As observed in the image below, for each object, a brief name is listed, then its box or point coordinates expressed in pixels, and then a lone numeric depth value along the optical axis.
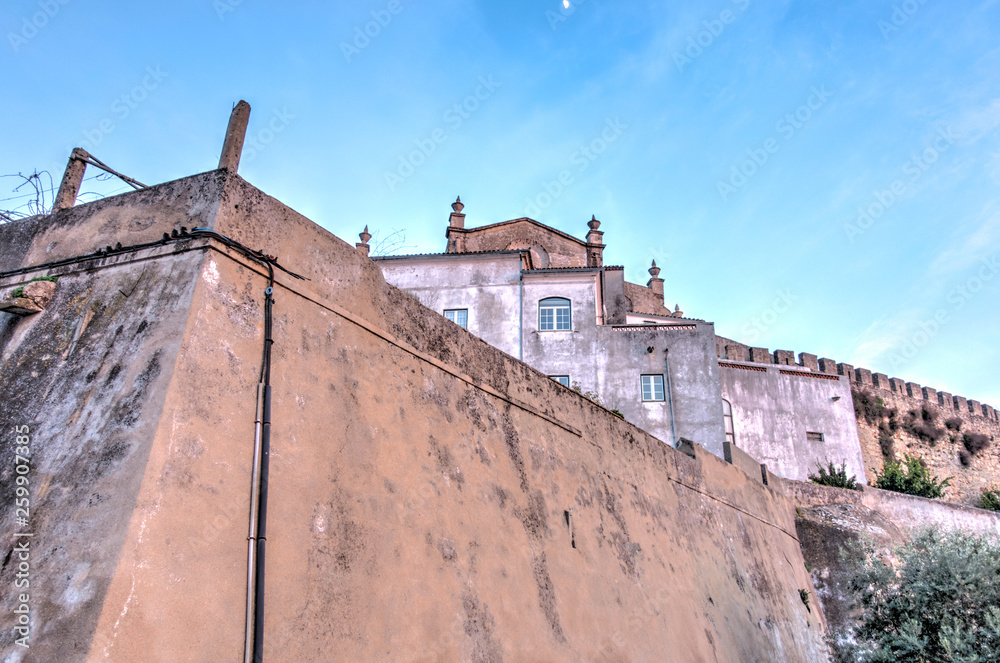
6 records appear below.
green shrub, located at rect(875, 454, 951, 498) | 24.03
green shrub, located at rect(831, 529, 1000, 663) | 8.71
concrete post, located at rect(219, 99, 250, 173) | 5.29
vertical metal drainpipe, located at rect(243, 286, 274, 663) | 4.02
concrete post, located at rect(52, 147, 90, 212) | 5.90
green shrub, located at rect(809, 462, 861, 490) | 21.44
